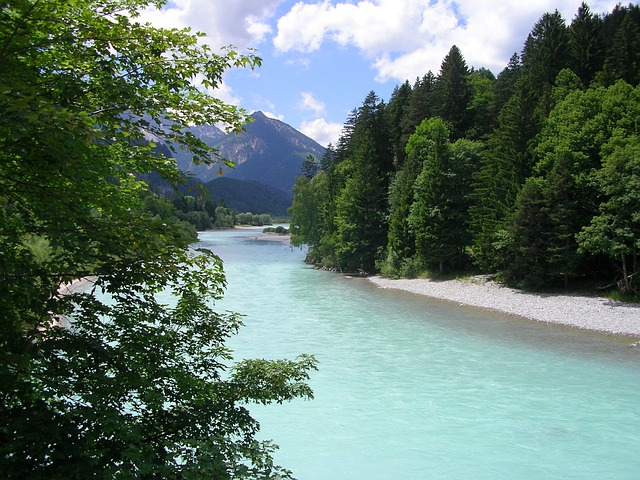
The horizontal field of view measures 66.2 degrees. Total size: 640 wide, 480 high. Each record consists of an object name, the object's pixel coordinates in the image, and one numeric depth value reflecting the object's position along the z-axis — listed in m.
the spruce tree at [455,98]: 53.41
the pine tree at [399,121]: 56.28
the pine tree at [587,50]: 47.66
